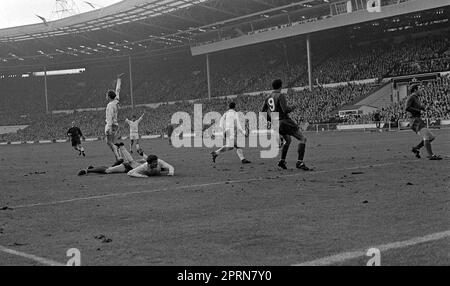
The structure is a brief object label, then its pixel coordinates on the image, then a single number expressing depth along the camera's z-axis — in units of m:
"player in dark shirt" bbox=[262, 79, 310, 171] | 12.38
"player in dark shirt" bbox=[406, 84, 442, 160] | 13.61
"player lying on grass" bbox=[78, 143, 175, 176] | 13.60
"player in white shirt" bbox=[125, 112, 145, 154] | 25.77
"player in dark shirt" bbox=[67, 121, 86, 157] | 25.47
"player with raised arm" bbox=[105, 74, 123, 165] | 14.52
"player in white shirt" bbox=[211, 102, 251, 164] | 15.72
